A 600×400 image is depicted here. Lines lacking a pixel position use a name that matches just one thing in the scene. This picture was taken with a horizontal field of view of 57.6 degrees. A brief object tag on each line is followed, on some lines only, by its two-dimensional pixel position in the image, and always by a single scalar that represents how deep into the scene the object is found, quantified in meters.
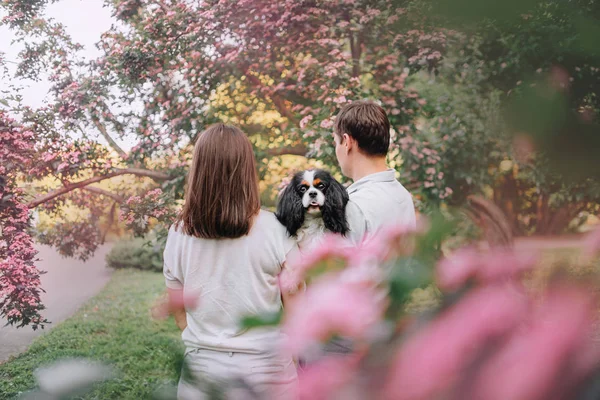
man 1.50
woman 1.34
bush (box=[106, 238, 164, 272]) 4.70
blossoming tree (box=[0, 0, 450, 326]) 4.27
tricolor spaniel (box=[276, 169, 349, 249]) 2.04
